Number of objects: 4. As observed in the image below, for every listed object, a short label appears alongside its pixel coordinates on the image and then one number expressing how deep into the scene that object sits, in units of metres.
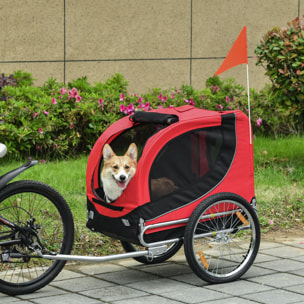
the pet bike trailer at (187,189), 4.62
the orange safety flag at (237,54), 5.45
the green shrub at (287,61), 8.30
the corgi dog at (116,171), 4.61
